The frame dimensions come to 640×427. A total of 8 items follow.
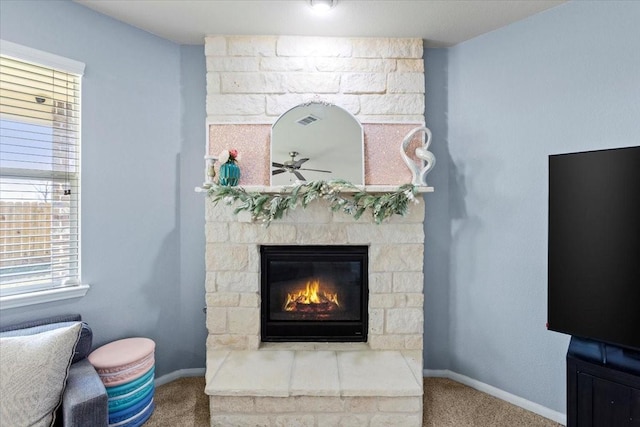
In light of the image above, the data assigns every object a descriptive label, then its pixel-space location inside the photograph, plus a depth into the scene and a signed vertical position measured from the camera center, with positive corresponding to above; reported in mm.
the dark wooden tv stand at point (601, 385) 1444 -793
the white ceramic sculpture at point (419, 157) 2229 +388
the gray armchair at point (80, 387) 1421 -815
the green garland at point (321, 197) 2143 +102
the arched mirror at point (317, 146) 2299 +481
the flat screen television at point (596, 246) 1450 -149
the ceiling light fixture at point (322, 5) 1922 +1247
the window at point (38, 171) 1793 +245
